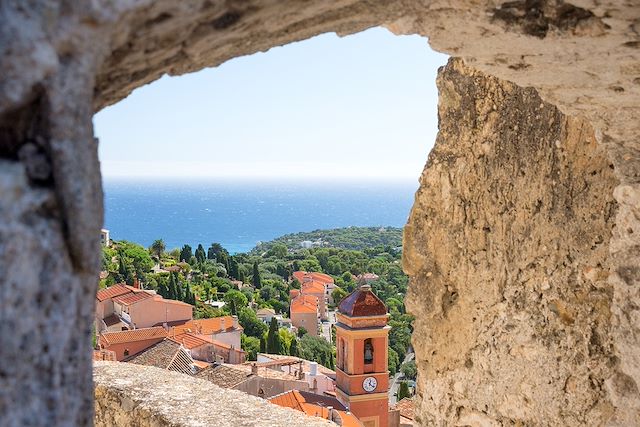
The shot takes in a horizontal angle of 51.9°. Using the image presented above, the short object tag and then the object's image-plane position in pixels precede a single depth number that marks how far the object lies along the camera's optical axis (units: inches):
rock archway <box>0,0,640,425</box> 38.5
